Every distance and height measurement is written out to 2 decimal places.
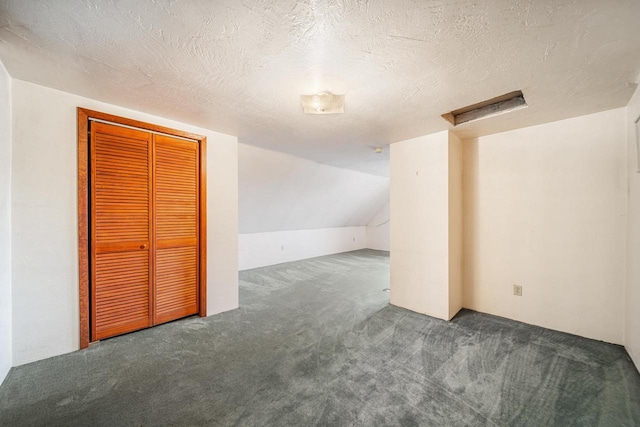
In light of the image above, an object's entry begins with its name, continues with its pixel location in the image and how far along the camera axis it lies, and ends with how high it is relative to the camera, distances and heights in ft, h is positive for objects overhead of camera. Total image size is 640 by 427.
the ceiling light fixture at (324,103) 5.91 +2.70
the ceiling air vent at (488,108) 6.99 +3.20
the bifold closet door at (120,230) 6.91 -0.39
